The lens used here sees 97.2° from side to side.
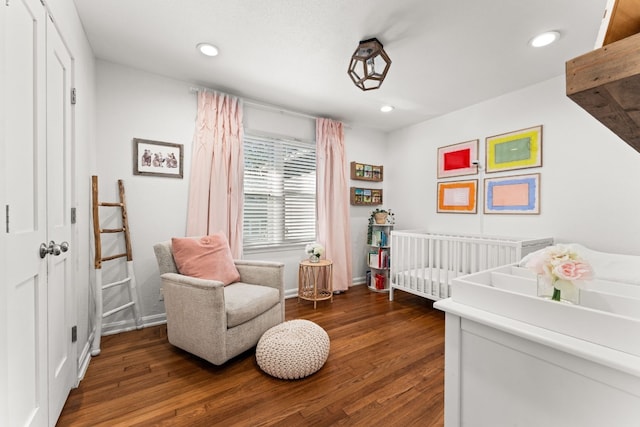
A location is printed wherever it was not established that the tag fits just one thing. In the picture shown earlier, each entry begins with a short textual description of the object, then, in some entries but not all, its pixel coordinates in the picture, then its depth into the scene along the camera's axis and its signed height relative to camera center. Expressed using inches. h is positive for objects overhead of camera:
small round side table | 128.6 -34.4
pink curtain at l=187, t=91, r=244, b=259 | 110.6 +16.0
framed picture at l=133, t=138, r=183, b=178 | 101.7 +19.3
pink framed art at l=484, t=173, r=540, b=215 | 111.9 +7.4
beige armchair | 73.4 -28.0
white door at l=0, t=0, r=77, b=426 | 39.9 -0.5
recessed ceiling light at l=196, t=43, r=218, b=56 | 85.9 +50.1
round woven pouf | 70.7 -36.4
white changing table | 25.0 -15.0
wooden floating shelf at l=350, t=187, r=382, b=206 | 159.0 +8.7
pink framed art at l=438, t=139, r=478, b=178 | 131.3 +25.7
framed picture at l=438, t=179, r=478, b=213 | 131.6 +7.5
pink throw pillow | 89.6 -16.0
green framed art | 111.0 +25.7
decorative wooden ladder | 85.7 -18.6
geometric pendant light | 80.2 +44.2
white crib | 101.3 -18.5
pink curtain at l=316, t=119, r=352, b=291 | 144.1 +6.1
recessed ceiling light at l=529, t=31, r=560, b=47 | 78.7 +49.8
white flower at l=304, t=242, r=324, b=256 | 130.0 -17.7
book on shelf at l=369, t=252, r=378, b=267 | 148.8 -25.3
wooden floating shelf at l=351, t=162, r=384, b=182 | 158.7 +22.8
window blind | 128.7 +9.3
